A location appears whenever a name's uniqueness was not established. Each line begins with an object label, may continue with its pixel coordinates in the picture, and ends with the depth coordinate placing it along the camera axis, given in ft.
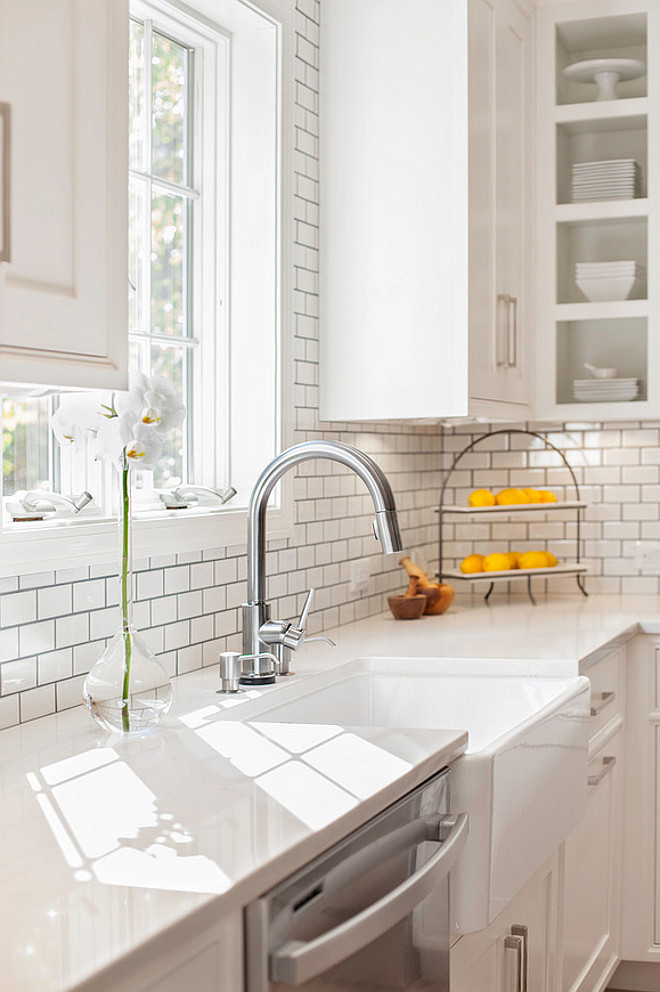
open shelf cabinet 11.34
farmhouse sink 5.60
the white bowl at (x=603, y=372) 11.54
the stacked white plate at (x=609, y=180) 11.41
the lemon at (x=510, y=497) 11.79
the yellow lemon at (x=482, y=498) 11.73
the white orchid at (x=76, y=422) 5.81
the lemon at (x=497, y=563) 11.62
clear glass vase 5.62
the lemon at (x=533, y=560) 11.73
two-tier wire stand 11.50
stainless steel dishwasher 3.82
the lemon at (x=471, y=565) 11.62
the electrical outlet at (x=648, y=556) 12.35
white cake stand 11.43
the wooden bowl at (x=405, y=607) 10.39
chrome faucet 6.87
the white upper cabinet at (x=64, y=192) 4.67
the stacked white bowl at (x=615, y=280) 11.39
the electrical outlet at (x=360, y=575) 10.44
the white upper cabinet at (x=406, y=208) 9.54
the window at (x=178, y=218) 8.32
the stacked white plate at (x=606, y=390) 11.52
